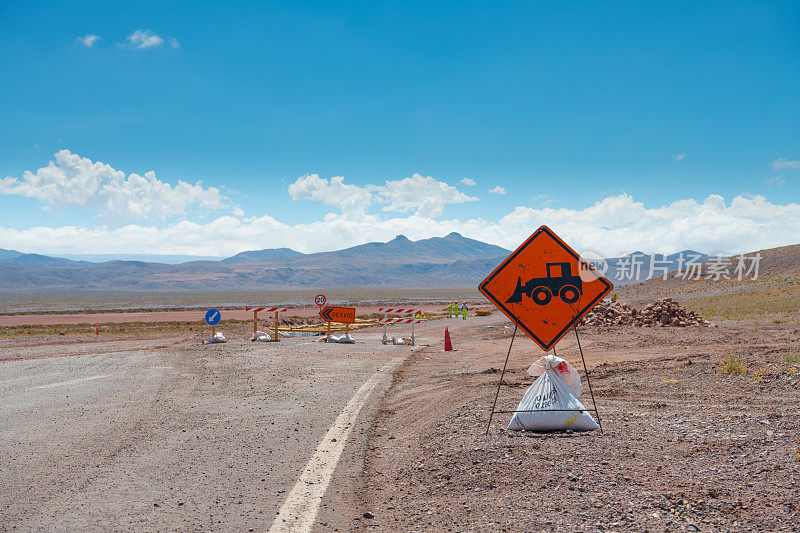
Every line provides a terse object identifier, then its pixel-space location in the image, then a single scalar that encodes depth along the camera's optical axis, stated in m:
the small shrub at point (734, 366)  10.09
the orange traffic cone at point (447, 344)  19.81
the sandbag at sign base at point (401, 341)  21.64
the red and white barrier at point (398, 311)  25.06
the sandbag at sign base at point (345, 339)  21.23
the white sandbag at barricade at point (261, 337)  22.76
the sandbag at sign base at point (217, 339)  22.25
